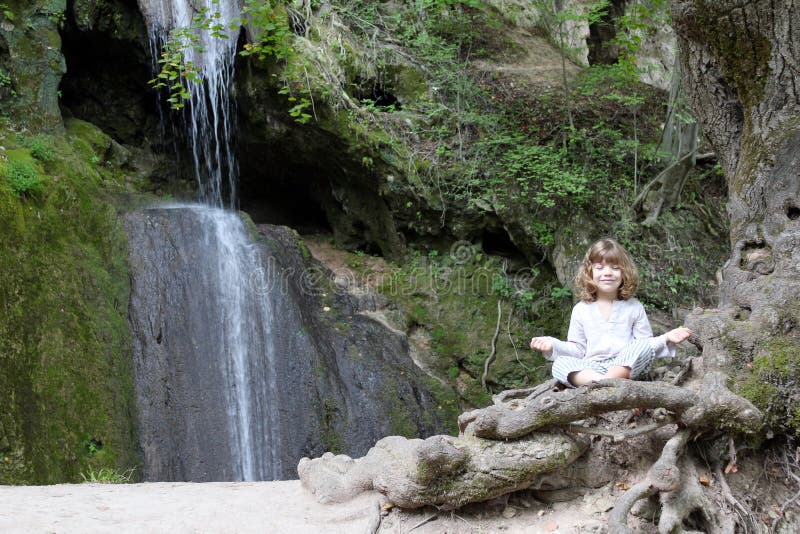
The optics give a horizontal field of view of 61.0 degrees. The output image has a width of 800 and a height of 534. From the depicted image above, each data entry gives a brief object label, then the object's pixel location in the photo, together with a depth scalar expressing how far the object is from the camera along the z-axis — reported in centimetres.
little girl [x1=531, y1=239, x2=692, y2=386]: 360
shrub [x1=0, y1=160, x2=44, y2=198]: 713
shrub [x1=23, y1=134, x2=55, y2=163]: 792
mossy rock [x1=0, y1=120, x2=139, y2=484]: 631
